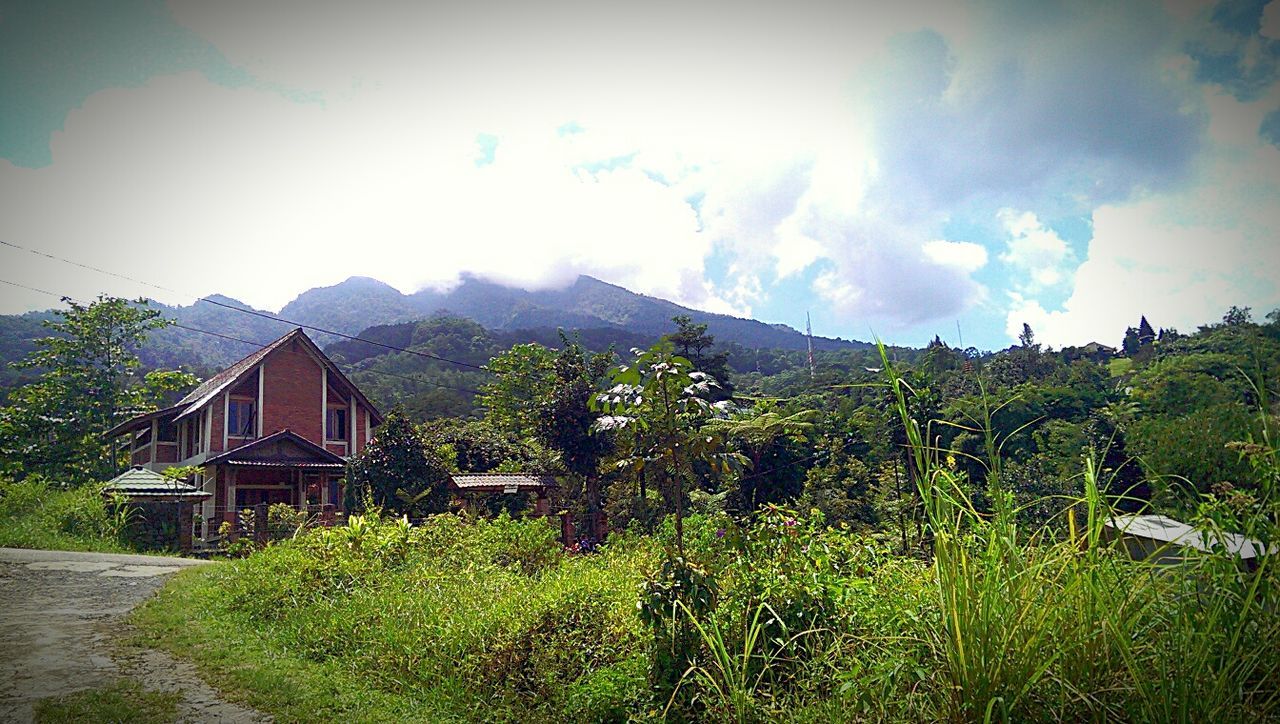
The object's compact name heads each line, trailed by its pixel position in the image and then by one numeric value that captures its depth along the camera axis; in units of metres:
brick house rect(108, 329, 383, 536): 22.92
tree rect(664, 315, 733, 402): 21.45
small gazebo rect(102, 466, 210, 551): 16.11
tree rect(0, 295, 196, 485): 23.31
